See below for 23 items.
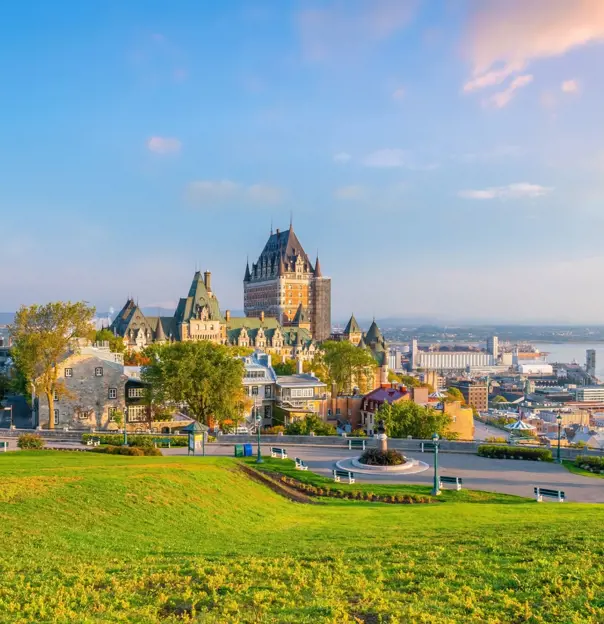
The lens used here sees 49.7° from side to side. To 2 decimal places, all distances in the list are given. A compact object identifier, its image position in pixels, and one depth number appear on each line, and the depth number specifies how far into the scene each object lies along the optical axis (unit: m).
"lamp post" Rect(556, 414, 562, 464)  36.00
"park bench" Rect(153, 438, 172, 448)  40.90
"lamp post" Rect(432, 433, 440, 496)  27.11
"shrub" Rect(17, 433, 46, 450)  36.62
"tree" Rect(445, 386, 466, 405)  140.49
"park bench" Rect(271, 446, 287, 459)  36.81
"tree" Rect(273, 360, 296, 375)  90.88
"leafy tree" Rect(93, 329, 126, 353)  88.48
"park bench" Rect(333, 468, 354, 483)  29.88
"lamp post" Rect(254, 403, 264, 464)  34.08
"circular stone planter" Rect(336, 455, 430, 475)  32.50
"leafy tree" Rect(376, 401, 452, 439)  45.75
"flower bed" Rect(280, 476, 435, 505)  25.73
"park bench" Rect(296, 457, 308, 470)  32.92
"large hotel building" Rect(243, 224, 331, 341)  163.50
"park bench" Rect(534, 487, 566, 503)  26.33
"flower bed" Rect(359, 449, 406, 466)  33.28
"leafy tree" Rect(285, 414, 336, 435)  48.47
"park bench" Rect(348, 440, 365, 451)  40.65
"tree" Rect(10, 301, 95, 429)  47.06
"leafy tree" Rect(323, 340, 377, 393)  84.62
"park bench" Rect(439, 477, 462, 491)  28.69
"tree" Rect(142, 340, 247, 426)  48.16
